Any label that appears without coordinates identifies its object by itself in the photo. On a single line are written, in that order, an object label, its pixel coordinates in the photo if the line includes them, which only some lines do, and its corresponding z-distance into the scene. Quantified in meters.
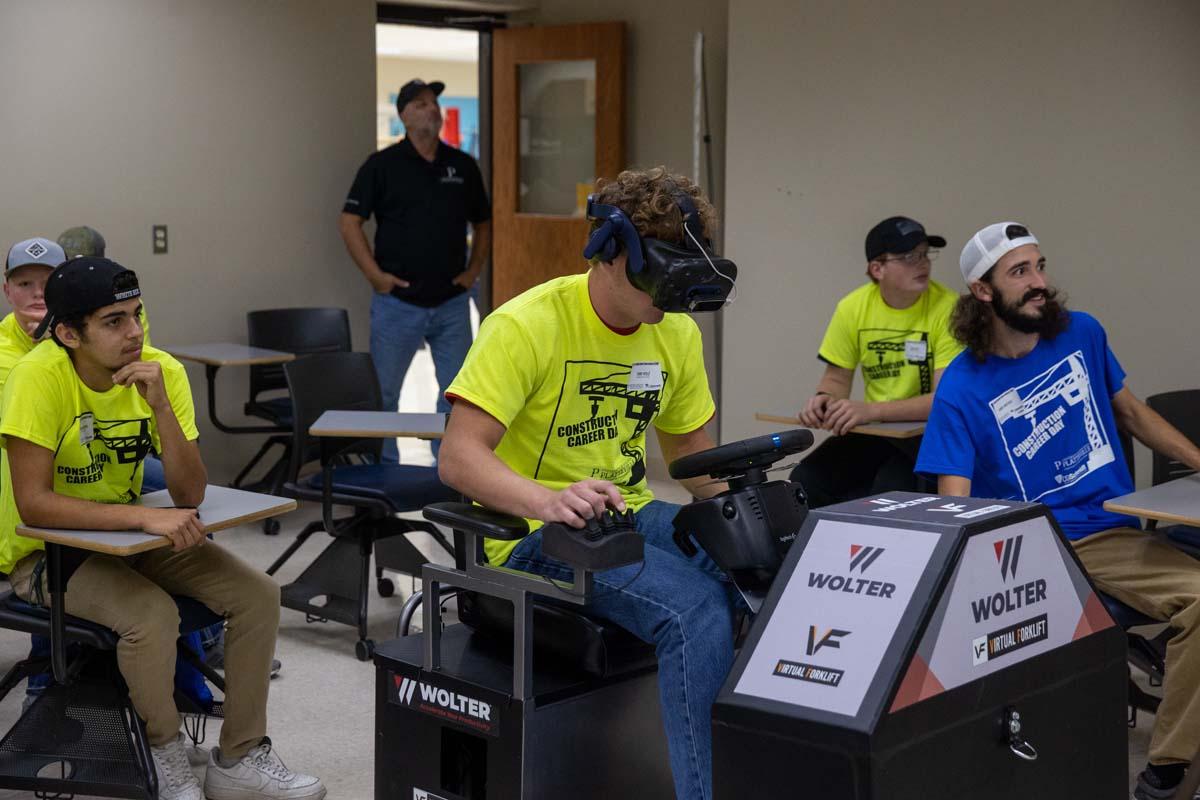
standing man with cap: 6.33
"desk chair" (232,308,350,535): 5.98
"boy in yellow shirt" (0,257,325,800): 2.97
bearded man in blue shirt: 3.16
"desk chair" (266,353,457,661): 4.37
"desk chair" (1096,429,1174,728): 3.08
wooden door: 6.90
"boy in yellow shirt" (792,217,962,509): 4.27
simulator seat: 2.27
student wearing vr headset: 2.24
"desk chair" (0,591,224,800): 3.05
